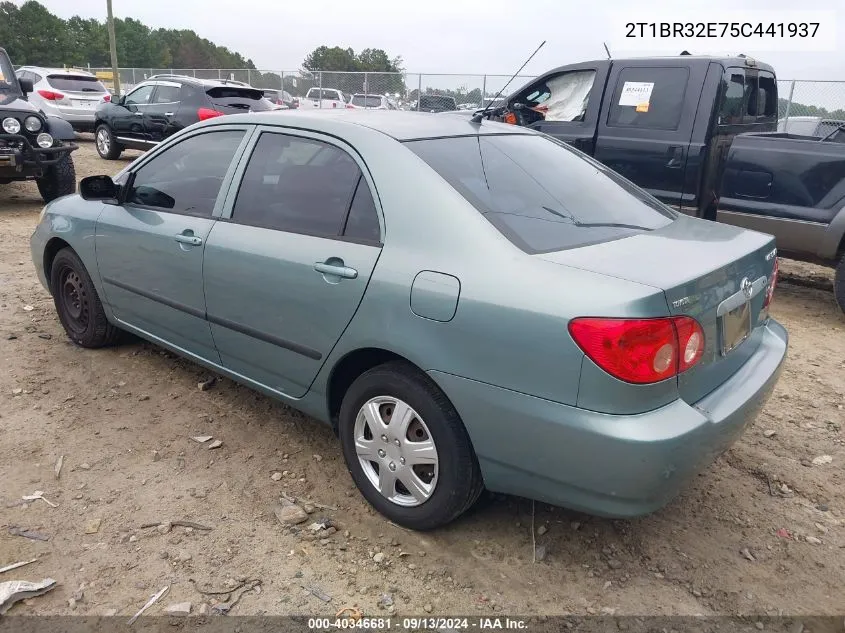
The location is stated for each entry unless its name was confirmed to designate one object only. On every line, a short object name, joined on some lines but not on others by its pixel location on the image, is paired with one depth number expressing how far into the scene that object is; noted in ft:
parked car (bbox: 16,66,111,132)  50.26
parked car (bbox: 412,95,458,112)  55.44
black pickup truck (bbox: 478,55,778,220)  19.31
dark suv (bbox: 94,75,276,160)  38.47
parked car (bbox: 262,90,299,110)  73.26
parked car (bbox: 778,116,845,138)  28.12
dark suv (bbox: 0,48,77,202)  26.91
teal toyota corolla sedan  7.07
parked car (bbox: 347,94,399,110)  69.92
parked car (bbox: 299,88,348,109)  73.92
